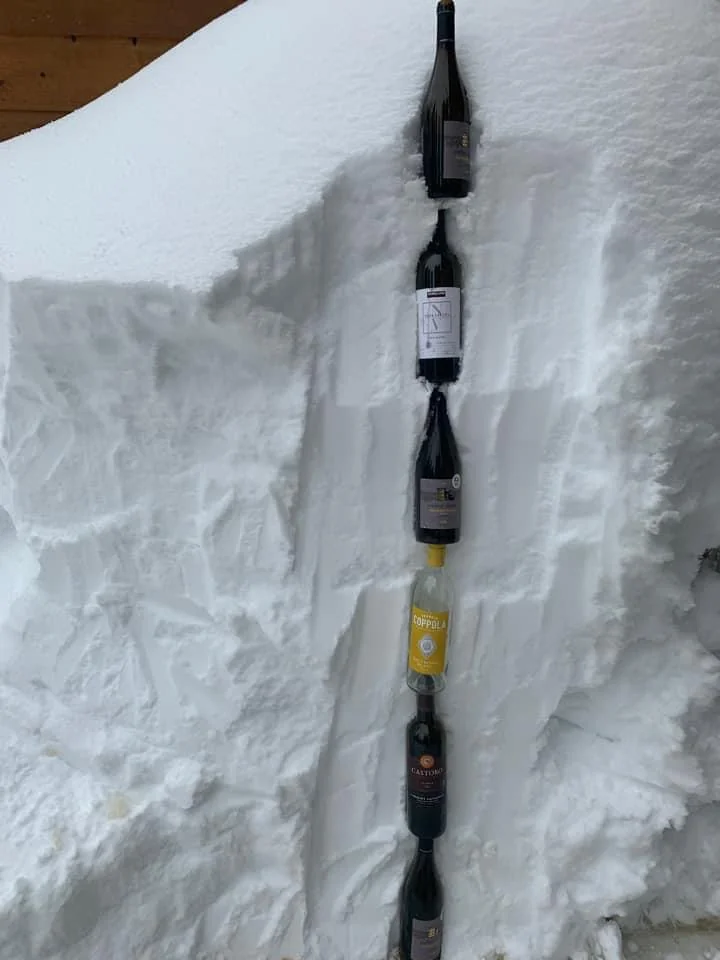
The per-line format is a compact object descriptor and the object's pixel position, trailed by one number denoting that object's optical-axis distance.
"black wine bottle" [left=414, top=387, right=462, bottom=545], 0.89
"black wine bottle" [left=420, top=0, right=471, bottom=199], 0.84
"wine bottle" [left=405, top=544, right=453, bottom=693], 0.90
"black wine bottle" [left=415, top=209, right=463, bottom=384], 0.86
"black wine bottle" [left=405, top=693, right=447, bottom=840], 0.94
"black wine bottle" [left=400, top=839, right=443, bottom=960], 0.96
